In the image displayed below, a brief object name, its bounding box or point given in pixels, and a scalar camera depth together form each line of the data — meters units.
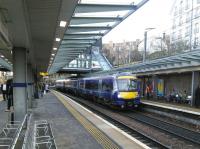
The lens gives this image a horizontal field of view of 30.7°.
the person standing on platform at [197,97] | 24.80
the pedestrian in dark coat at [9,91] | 18.31
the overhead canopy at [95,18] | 13.64
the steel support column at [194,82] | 25.45
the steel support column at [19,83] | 14.70
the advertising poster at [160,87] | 34.09
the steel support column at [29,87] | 24.18
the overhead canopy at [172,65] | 24.38
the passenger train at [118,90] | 25.84
